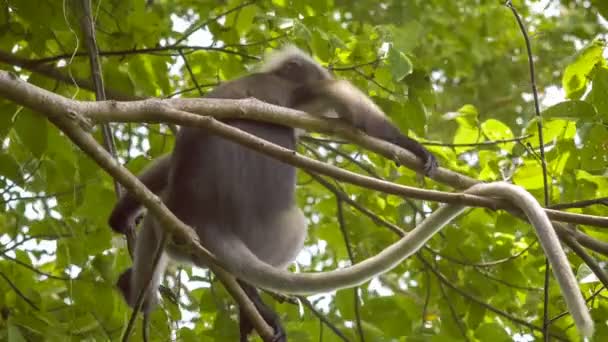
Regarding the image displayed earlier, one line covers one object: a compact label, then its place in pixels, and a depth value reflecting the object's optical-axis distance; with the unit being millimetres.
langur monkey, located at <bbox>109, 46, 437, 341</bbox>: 6372
